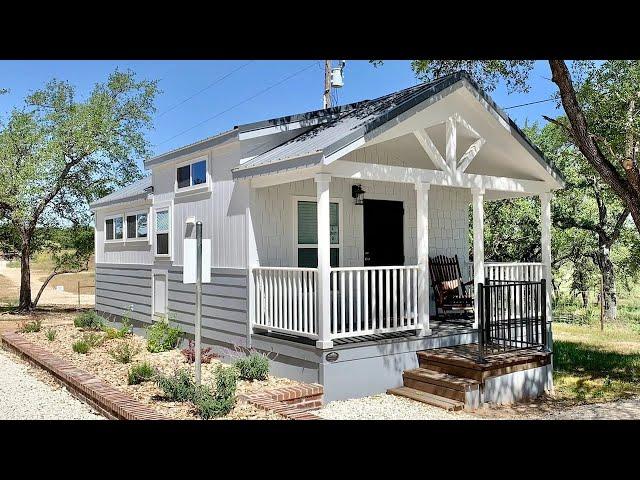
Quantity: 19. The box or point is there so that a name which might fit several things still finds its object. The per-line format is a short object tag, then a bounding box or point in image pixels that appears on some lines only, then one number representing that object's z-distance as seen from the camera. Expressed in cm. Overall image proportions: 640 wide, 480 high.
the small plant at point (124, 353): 832
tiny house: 675
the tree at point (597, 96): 766
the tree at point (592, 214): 1712
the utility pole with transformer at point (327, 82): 1706
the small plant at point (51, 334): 1039
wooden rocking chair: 884
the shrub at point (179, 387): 579
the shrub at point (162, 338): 934
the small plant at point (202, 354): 808
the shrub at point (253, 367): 691
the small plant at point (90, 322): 1223
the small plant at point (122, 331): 1060
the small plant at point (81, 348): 911
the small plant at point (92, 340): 974
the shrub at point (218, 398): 523
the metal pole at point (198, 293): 560
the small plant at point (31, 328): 1159
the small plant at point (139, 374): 689
